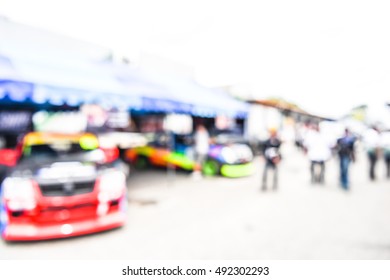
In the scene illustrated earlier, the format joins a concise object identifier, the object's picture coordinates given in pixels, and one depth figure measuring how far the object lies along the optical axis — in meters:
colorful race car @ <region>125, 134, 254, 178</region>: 7.12
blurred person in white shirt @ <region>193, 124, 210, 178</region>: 7.12
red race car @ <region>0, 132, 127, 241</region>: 2.99
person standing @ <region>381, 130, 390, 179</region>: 6.39
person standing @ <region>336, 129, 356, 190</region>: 5.81
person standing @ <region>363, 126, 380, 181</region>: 6.64
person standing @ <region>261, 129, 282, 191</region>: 5.72
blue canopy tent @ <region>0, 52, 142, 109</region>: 4.13
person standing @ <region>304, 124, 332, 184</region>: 6.27
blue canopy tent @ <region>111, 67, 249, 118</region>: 6.46
